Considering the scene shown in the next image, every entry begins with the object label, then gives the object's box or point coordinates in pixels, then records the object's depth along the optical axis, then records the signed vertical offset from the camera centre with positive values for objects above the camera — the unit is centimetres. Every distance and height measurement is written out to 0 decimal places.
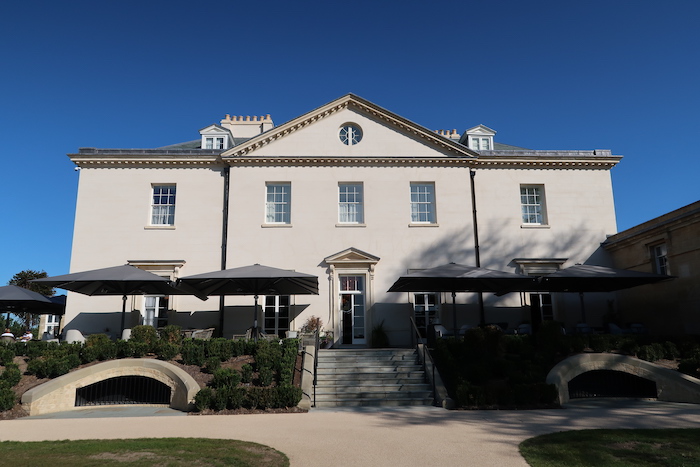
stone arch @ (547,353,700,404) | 1285 -110
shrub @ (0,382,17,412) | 1189 -140
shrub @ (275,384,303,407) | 1220 -148
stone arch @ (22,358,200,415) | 1241 -117
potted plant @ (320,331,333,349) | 1742 -22
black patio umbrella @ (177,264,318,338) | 1523 +165
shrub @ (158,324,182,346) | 1541 +1
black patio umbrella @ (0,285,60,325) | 1626 +118
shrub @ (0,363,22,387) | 1275 -95
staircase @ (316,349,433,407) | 1306 -124
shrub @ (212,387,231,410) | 1208 -150
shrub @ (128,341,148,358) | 1420 -37
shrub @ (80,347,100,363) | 1404 -48
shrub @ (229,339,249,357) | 1465 -38
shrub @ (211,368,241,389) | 1262 -108
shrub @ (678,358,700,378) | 1339 -97
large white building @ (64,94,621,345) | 1936 +457
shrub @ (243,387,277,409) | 1221 -151
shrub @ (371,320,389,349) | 1853 -18
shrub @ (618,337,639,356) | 1449 -44
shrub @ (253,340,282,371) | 1371 -54
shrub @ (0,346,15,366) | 1409 -51
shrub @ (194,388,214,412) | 1201 -149
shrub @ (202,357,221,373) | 1360 -79
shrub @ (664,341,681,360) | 1445 -59
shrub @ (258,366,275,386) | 1291 -105
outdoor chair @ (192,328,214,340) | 1679 +4
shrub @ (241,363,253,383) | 1309 -100
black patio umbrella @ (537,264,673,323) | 1570 +159
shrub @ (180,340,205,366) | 1408 -54
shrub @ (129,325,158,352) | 1480 -1
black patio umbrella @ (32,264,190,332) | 1495 +162
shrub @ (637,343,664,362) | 1416 -61
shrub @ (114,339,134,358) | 1423 -36
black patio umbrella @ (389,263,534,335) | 1534 +159
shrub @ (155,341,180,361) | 1417 -41
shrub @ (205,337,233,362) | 1439 -40
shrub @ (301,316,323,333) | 1862 +35
